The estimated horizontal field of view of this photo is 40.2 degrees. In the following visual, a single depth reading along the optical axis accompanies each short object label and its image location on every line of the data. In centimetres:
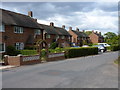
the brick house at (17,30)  2624
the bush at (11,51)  2600
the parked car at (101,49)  4634
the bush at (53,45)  4084
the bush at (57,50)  2870
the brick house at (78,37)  7162
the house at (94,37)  9119
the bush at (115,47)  5253
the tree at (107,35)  11014
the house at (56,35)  4342
